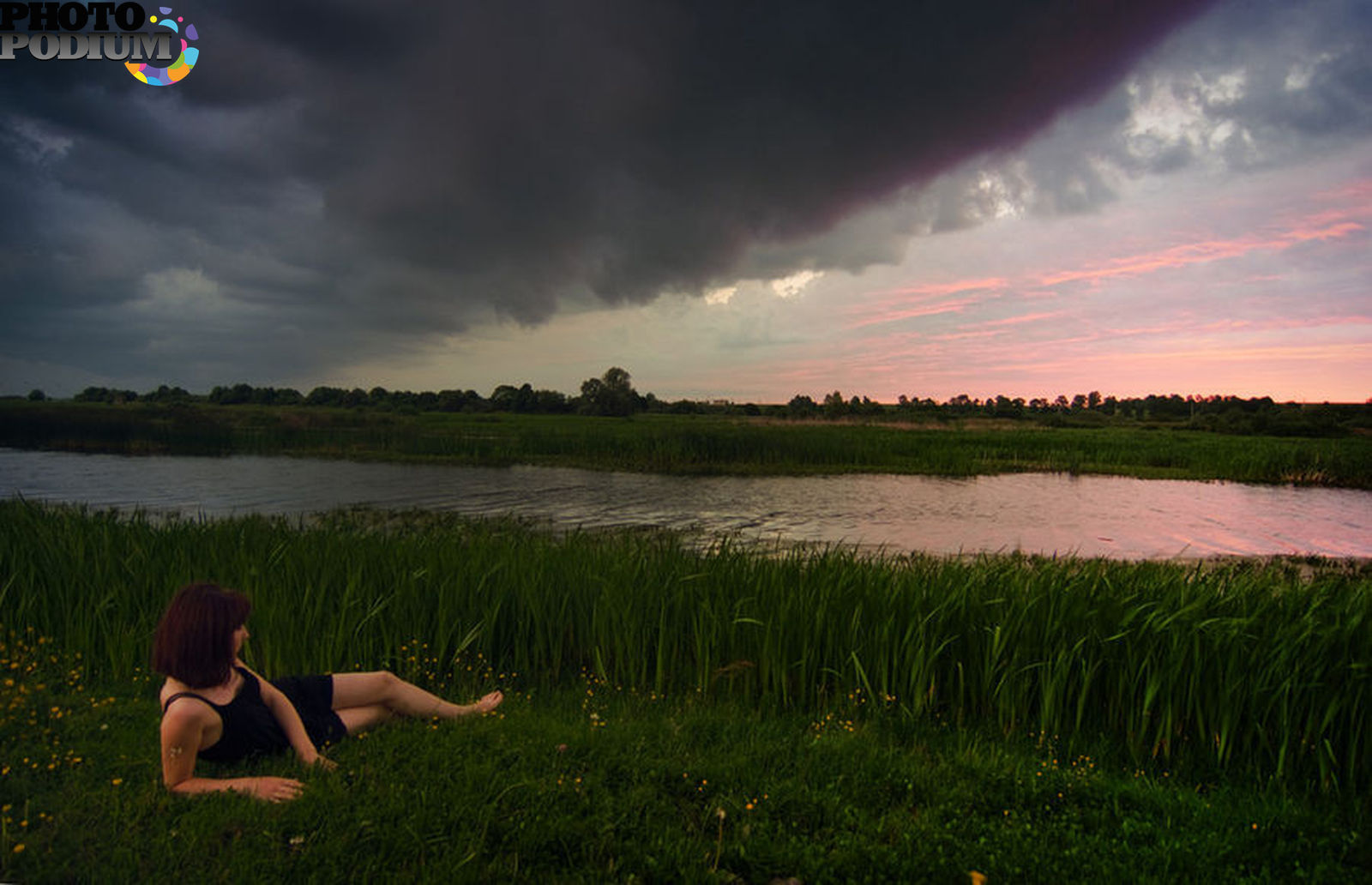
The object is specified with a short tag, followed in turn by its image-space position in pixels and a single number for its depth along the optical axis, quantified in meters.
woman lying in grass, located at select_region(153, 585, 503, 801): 3.89
